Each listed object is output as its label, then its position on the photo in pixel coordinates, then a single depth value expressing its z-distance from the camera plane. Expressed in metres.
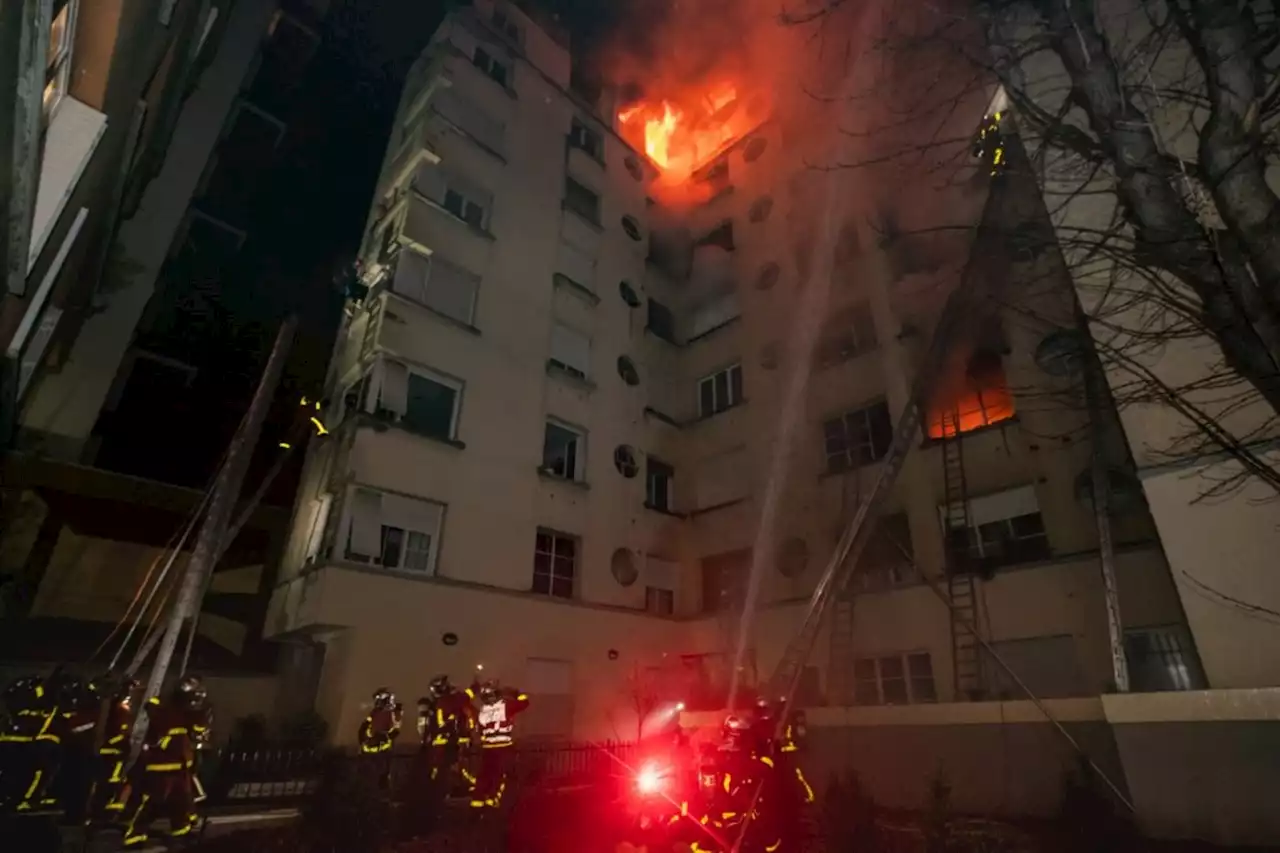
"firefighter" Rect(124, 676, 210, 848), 7.09
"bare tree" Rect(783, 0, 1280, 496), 4.58
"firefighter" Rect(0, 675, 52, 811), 7.16
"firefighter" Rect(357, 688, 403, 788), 9.36
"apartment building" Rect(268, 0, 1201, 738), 11.43
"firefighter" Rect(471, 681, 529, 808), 9.12
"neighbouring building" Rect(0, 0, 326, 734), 7.34
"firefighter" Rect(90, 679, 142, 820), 7.46
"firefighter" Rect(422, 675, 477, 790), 9.27
